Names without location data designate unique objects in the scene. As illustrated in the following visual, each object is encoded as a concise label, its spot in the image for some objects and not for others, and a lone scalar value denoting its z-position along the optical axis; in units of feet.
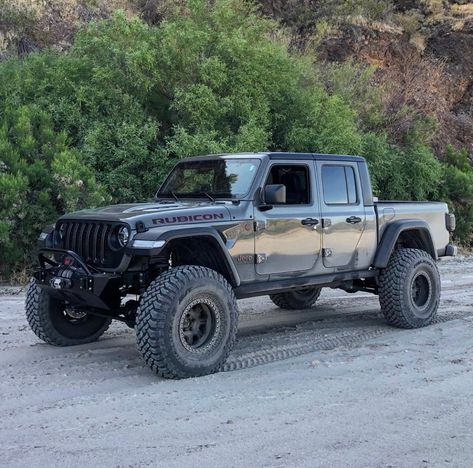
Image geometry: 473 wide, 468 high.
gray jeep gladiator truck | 17.75
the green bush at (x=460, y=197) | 58.34
